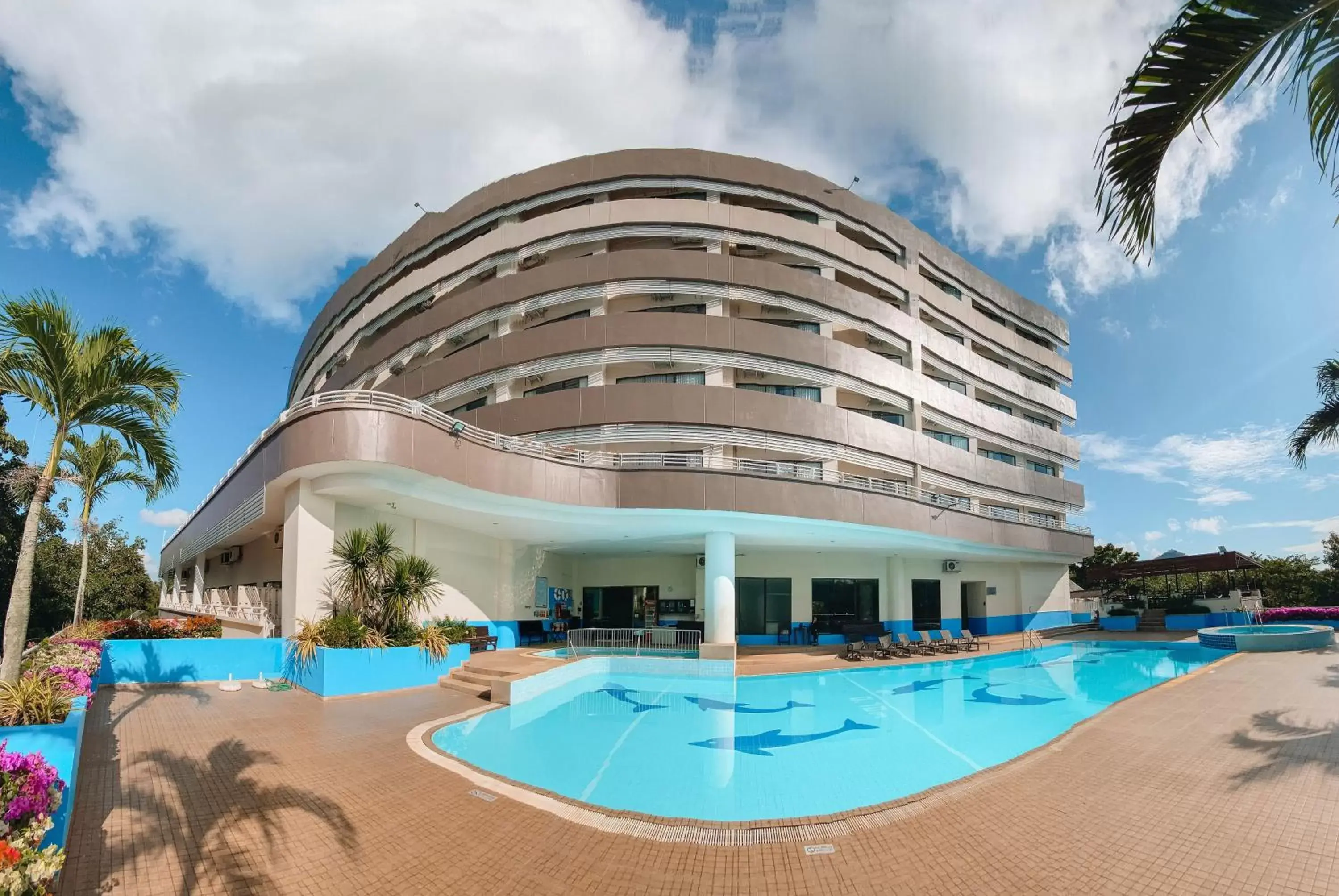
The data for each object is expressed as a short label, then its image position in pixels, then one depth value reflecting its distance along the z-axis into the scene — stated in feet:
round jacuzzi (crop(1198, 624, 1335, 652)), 62.64
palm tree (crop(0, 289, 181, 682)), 23.59
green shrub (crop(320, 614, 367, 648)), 45.62
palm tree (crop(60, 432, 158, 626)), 67.51
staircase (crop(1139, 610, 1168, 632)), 102.94
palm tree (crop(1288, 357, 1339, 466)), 35.09
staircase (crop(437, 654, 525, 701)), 46.29
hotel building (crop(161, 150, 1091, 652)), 54.90
